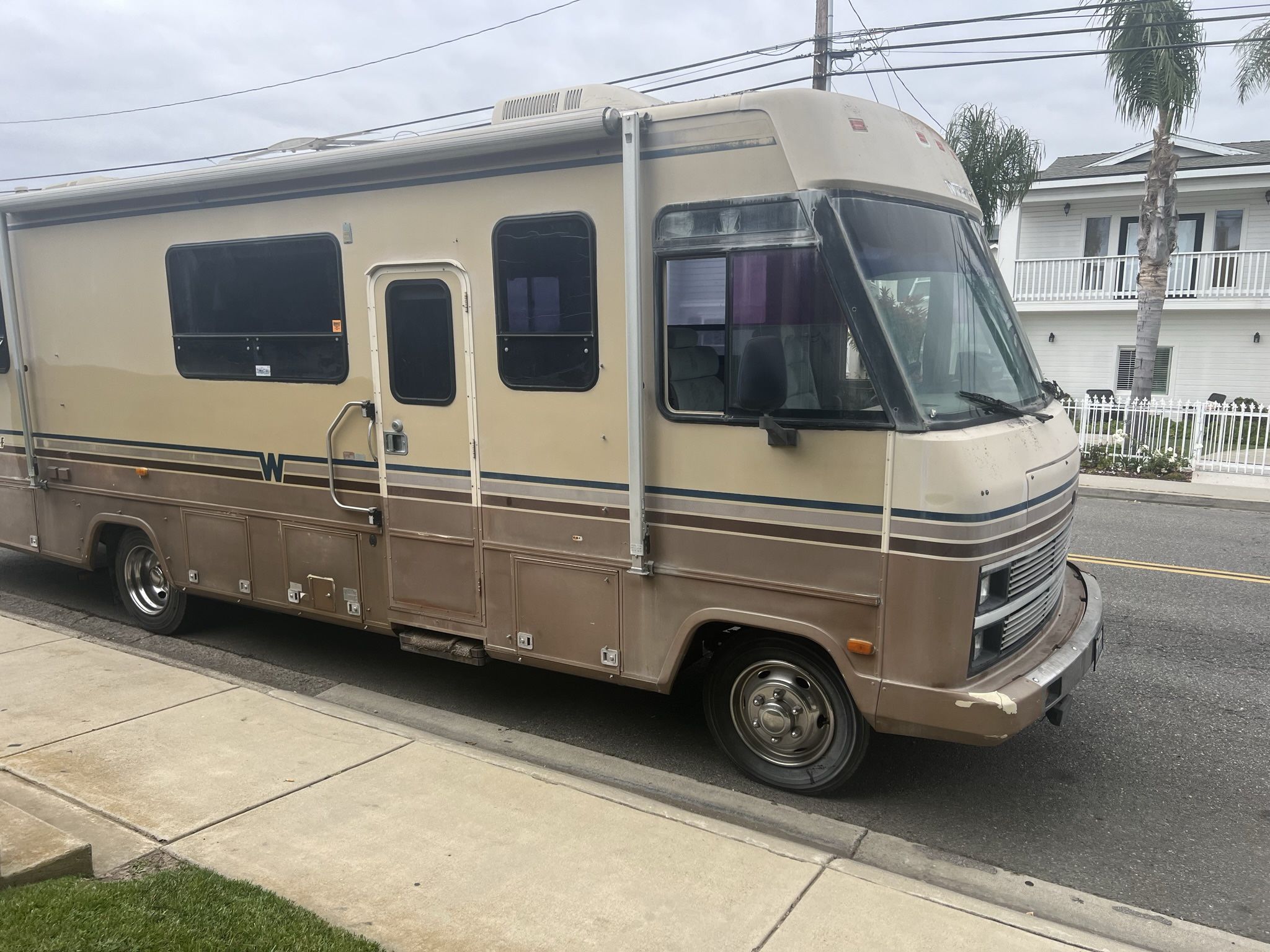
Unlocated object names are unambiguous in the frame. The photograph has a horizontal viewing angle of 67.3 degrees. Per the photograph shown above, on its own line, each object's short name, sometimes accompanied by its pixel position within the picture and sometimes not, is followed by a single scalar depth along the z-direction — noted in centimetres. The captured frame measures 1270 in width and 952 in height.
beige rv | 392
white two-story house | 2120
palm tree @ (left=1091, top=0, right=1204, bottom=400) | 1402
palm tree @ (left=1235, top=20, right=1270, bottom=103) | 1496
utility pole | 1395
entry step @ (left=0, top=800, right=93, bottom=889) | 322
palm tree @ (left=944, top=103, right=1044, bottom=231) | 1633
